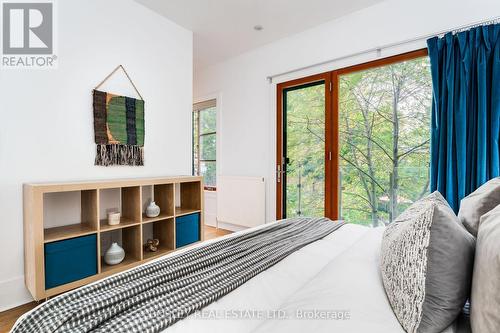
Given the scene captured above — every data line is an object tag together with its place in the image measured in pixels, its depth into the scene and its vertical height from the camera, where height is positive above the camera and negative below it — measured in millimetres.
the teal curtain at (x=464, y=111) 1929 +424
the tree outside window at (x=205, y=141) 4273 +424
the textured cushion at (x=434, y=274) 632 -291
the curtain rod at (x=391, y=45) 2039 +1168
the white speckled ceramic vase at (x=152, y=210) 2464 -441
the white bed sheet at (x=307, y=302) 687 -437
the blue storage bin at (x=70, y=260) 1761 -694
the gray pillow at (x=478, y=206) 897 -159
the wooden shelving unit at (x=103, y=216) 1722 -454
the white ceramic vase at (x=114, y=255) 2148 -773
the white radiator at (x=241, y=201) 3478 -526
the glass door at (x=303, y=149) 3006 +190
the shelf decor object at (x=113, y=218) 2176 -456
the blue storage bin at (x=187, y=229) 2617 -692
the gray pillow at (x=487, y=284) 513 -267
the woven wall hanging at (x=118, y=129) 2328 +358
